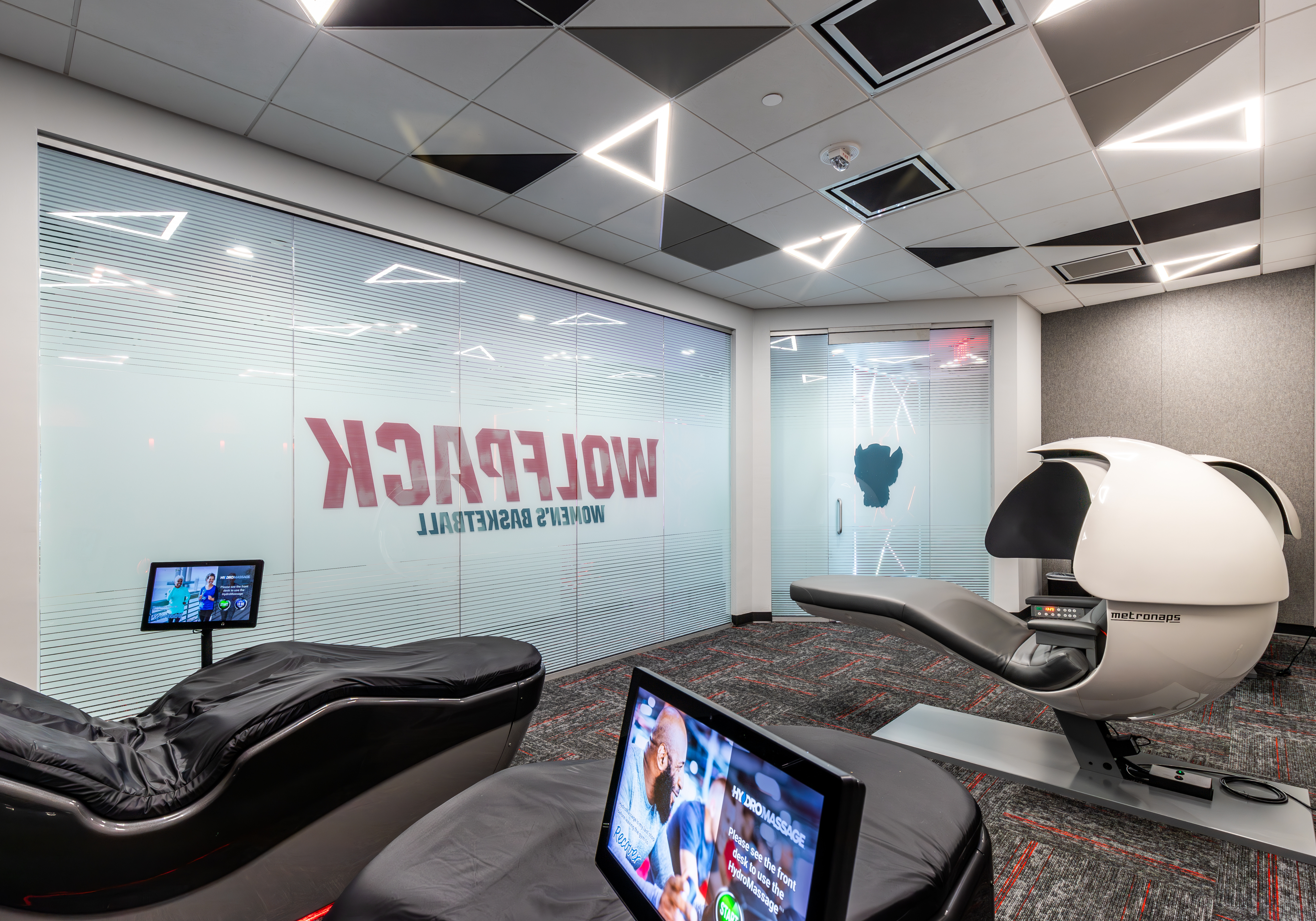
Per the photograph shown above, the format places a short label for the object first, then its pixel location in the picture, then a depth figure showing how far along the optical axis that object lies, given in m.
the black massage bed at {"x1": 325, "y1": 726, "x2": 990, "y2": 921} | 0.99
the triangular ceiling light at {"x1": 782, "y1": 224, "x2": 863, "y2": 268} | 4.10
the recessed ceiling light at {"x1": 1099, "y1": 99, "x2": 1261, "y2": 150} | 2.76
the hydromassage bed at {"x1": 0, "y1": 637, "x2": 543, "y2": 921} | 1.33
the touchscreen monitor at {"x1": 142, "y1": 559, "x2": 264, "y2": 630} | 2.42
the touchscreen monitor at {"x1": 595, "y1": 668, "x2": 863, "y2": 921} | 0.60
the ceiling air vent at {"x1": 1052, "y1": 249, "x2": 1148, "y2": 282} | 4.48
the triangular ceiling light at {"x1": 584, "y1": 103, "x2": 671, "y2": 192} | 2.78
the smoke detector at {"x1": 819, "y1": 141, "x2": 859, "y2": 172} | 2.97
